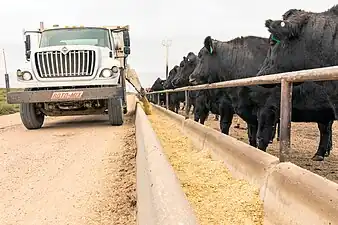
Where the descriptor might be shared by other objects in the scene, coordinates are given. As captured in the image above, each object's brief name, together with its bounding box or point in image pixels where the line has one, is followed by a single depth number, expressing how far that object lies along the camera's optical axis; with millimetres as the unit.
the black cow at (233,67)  7359
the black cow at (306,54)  4766
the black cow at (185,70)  13750
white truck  9984
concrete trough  2100
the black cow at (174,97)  18488
